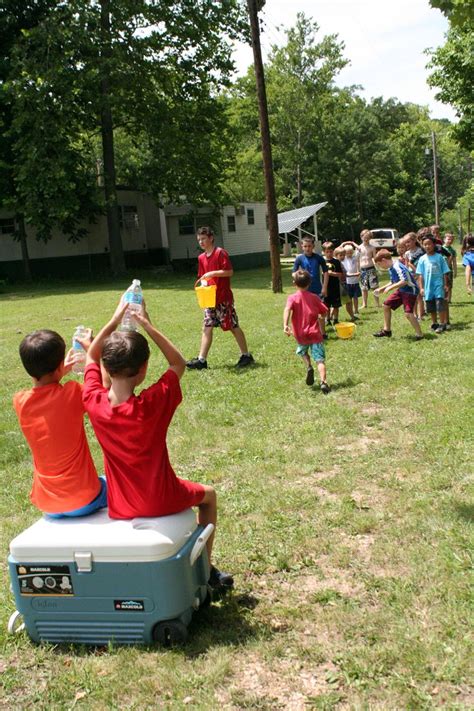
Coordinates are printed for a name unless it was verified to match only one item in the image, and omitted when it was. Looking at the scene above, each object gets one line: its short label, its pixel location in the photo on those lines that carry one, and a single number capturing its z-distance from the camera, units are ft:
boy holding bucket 28.91
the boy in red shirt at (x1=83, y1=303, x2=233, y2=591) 10.31
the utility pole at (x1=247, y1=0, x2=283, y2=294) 57.98
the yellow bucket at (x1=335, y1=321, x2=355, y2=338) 35.43
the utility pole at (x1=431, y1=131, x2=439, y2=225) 158.44
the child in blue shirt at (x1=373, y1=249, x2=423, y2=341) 33.78
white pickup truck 137.80
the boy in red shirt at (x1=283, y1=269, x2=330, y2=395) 25.96
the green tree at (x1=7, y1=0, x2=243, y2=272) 84.28
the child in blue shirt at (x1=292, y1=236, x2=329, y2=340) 34.53
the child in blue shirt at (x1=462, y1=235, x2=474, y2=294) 49.03
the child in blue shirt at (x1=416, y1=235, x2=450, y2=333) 35.12
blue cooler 9.78
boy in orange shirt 11.26
